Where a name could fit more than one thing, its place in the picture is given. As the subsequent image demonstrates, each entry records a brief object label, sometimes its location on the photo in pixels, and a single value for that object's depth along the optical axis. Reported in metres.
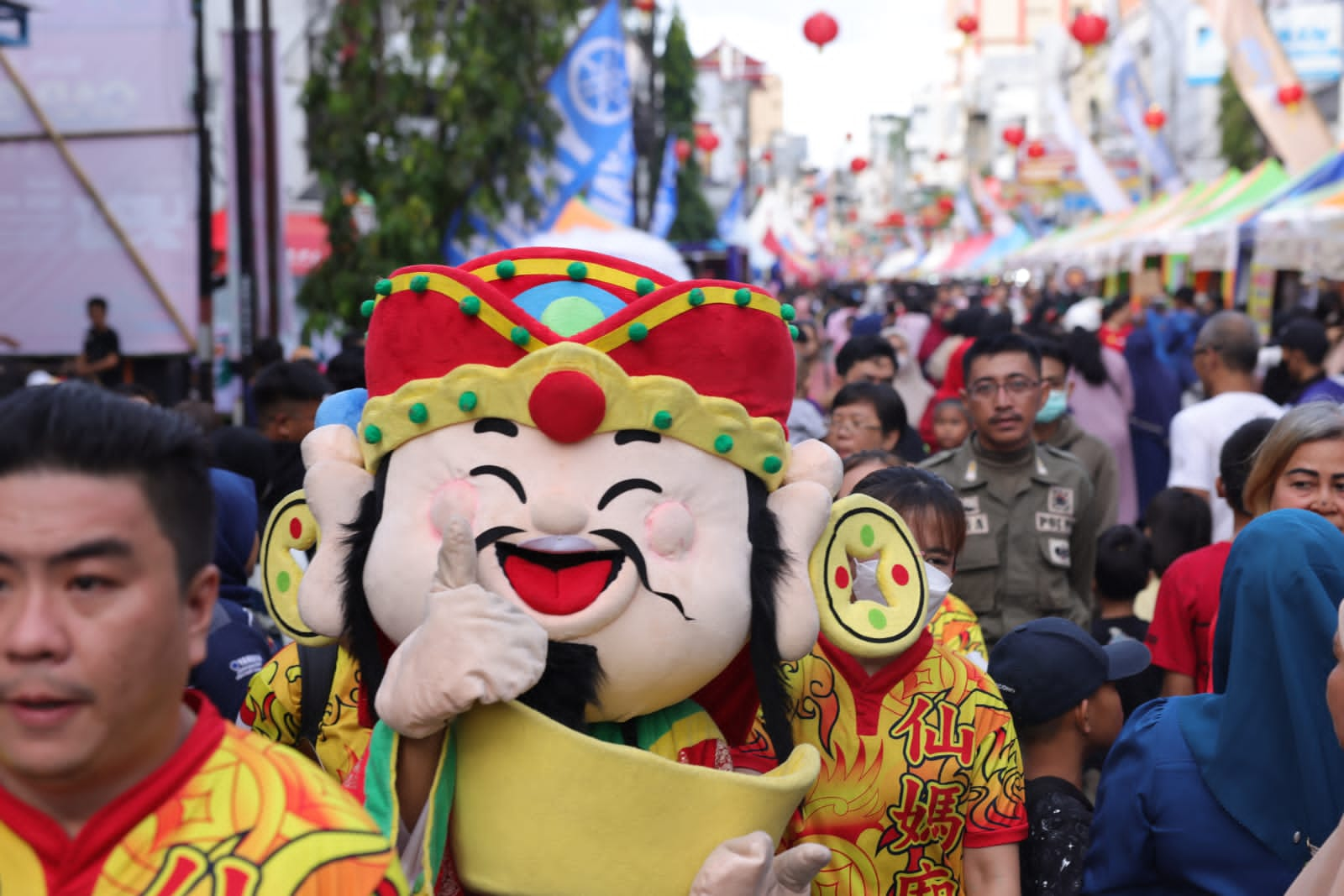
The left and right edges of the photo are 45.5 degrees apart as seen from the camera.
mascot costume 2.34
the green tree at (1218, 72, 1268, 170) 31.88
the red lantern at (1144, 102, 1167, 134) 26.05
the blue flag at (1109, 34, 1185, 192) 26.36
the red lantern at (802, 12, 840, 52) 16.92
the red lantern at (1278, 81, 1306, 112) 18.88
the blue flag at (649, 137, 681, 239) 22.48
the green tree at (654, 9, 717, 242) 41.62
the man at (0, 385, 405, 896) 1.62
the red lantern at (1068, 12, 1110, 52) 21.36
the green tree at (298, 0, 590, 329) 12.07
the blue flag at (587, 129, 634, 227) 13.03
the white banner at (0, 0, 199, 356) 10.41
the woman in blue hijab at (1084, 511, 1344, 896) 2.69
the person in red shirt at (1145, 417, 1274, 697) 4.17
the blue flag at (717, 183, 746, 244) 31.14
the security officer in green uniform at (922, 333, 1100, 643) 5.07
